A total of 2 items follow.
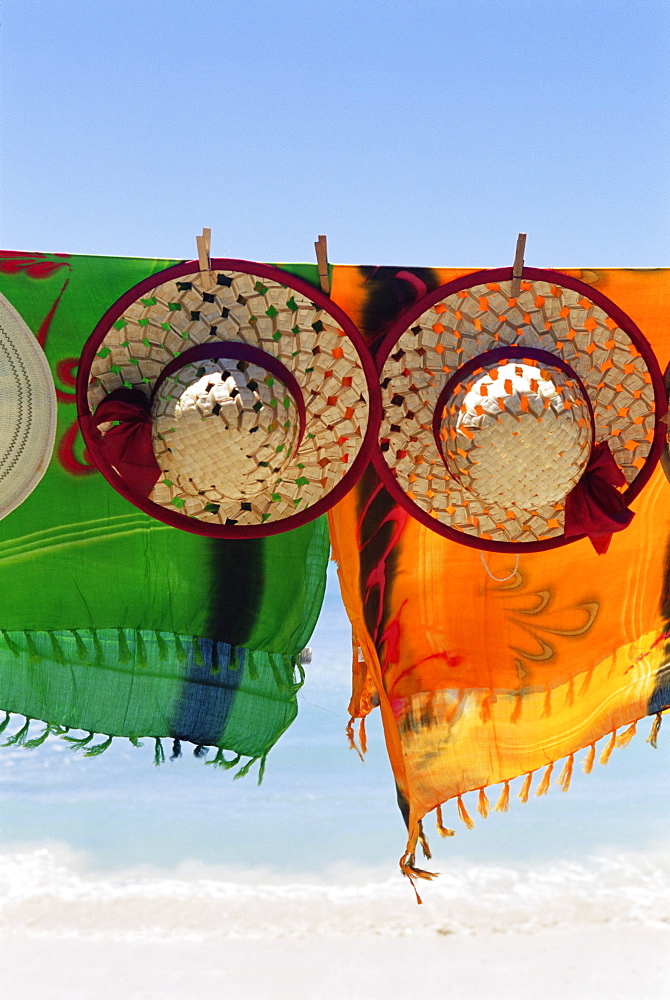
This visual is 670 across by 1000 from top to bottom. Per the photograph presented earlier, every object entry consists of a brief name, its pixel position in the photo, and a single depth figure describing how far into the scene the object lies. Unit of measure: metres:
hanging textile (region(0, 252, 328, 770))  1.86
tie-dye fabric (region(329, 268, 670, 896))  1.98
